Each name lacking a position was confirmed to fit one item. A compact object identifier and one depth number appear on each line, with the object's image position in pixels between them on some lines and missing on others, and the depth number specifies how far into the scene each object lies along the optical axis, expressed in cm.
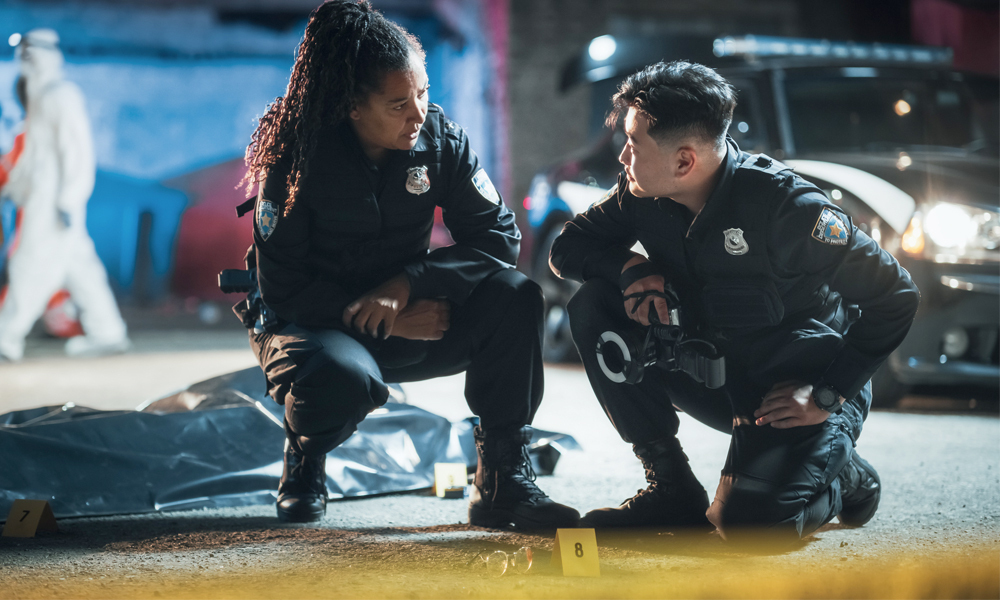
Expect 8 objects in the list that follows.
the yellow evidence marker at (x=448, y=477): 714
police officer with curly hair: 675
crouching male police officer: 657
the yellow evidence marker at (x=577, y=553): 643
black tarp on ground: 697
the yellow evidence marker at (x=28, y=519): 673
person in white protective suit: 1283
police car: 814
